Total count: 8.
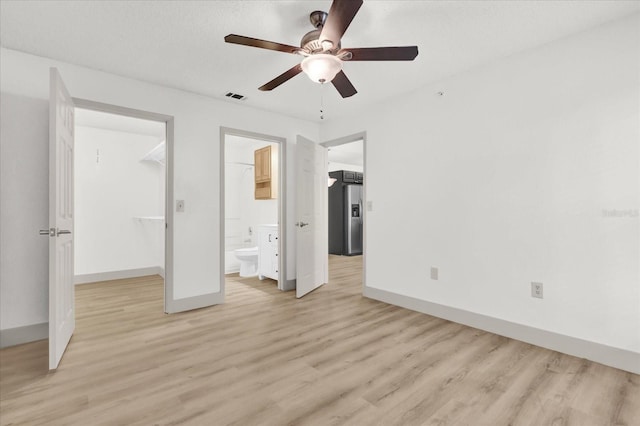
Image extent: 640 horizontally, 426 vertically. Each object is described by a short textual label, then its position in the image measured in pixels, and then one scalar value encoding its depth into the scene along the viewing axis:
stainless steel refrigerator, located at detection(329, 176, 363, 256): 7.68
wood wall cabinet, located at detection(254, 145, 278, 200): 5.07
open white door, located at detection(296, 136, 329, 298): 3.92
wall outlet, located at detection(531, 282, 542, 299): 2.54
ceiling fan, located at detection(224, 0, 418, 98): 1.81
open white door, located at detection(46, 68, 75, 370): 2.12
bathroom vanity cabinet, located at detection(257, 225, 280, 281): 4.62
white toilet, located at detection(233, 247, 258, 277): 5.07
